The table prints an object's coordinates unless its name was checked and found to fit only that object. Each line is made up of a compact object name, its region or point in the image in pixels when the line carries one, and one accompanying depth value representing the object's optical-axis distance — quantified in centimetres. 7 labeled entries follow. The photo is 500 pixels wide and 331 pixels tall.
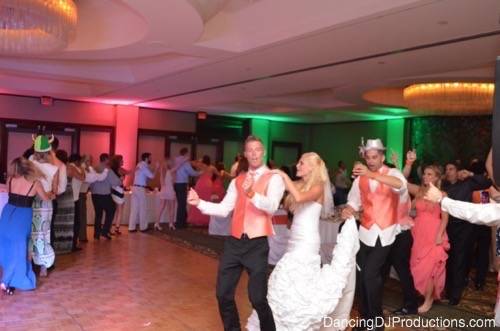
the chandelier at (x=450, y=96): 778
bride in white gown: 318
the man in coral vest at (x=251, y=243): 325
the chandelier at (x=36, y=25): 434
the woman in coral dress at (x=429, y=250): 482
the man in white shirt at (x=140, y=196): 909
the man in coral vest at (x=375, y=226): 384
